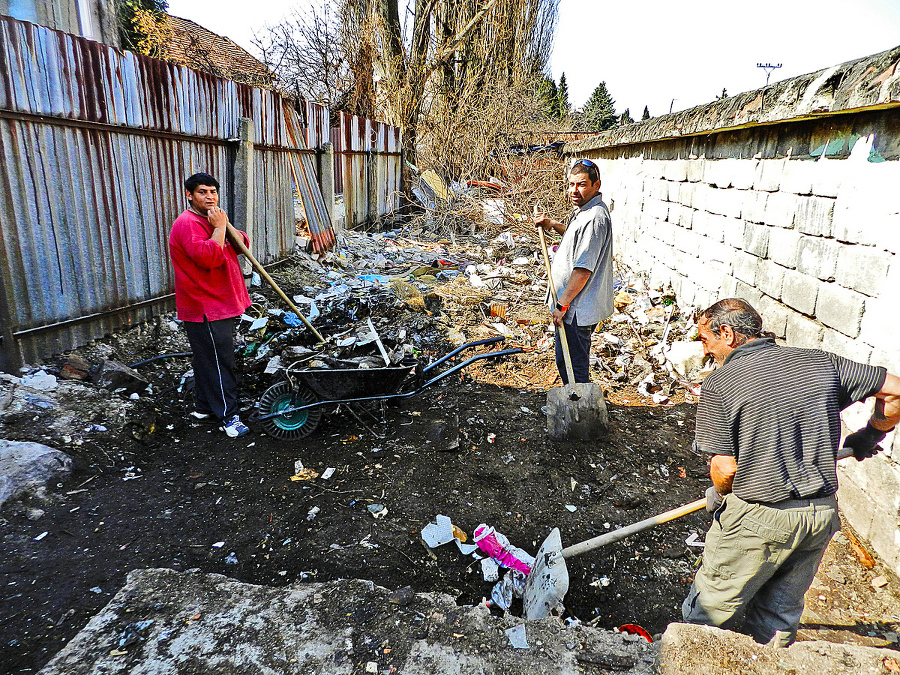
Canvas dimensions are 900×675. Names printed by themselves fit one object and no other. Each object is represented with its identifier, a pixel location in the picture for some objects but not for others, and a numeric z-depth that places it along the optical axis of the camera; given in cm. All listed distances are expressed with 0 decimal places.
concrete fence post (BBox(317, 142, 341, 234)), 953
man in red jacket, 378
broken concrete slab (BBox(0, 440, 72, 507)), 311
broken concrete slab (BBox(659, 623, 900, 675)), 176
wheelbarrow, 379
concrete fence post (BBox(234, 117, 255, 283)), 670
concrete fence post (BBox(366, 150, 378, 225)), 1249
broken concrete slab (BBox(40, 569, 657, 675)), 193
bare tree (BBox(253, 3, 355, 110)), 1526
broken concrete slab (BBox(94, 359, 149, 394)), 427
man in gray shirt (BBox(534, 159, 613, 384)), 380
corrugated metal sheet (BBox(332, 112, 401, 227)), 1091
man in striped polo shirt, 198
